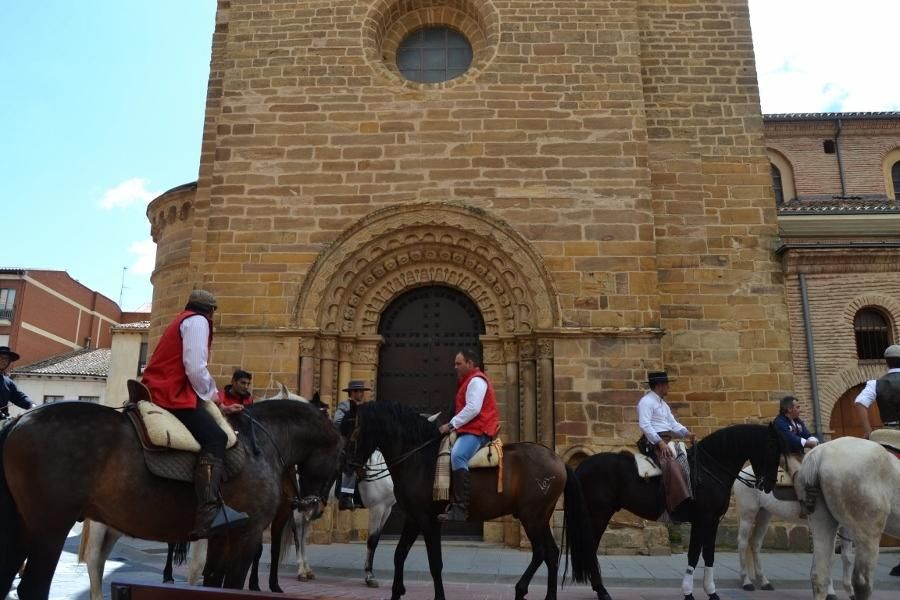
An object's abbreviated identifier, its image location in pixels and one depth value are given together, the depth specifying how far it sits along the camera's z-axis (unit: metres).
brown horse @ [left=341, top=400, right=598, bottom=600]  5.59
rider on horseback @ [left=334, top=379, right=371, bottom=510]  6.81
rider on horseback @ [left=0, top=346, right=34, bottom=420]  6.36
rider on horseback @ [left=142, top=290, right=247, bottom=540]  3.97
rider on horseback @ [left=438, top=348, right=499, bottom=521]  5.55
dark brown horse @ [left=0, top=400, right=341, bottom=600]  3.54
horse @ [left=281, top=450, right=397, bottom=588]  6.80
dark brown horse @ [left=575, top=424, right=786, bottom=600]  6.00
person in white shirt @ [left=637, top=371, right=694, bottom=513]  5.97
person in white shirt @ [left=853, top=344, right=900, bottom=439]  5.66
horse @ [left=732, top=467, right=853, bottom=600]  6.68
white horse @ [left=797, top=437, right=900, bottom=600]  5.04
